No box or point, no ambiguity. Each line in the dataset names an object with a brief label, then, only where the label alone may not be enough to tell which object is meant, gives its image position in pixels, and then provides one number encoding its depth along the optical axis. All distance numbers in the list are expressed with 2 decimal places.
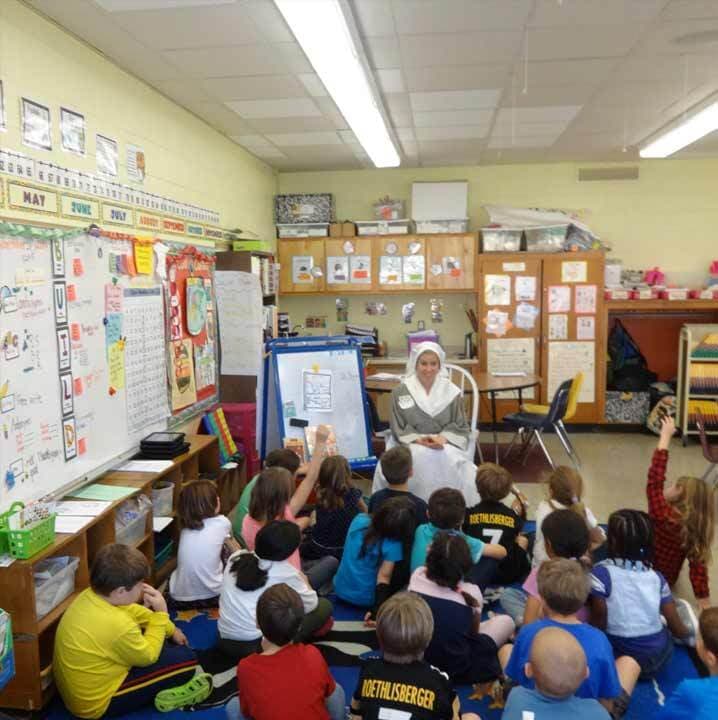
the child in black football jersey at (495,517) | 3.38
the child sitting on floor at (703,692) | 1.69
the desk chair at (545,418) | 5.66
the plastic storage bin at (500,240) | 7.09
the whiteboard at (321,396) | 4.82
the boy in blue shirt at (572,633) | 2.15
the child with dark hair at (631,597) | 2.66
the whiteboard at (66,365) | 2.84
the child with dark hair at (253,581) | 2.65
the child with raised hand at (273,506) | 3.17
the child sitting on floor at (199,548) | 3.27
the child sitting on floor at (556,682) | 1.80
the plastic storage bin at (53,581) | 2.67
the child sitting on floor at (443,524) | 2.94
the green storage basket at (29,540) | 2.53
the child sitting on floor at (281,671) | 2.06
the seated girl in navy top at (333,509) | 3.52
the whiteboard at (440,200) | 7.27
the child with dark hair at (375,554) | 3.10
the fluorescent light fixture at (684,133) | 4.80
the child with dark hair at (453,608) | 2.55
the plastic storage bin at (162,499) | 3.87
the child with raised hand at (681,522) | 3.11
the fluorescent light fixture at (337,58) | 2.83
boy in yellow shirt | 2.44
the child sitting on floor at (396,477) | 3.48
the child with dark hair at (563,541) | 2.74
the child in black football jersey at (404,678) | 1.85
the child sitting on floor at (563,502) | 3.25
